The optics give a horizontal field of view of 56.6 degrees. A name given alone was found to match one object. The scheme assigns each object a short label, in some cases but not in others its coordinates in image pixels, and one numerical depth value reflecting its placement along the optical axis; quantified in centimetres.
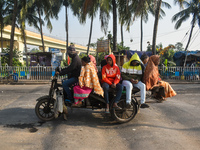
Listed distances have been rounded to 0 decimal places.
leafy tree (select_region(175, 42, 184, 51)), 8138
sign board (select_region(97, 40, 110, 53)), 1458
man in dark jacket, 457
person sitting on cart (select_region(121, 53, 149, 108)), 464
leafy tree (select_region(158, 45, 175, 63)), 4497
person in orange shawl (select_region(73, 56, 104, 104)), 438
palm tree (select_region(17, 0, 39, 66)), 2828
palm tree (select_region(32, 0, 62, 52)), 2886
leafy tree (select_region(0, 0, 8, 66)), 2923
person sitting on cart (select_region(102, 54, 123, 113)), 448
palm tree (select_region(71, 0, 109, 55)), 1418
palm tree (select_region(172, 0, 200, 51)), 3089
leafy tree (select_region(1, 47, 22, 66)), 2157
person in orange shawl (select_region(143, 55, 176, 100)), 479
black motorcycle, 456
